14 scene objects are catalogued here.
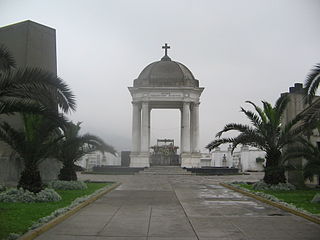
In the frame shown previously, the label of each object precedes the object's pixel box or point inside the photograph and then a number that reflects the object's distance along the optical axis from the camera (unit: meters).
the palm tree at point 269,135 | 20.64
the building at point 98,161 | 48.59
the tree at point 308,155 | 17.30
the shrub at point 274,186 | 19.95
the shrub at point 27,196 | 14.16
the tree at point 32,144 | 14.88
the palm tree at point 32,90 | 9.84
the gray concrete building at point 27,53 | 20.06
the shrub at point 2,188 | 17.22
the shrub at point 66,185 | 20.23
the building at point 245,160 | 48.54
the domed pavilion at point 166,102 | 44.44
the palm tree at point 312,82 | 12.97
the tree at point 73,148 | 20.16
